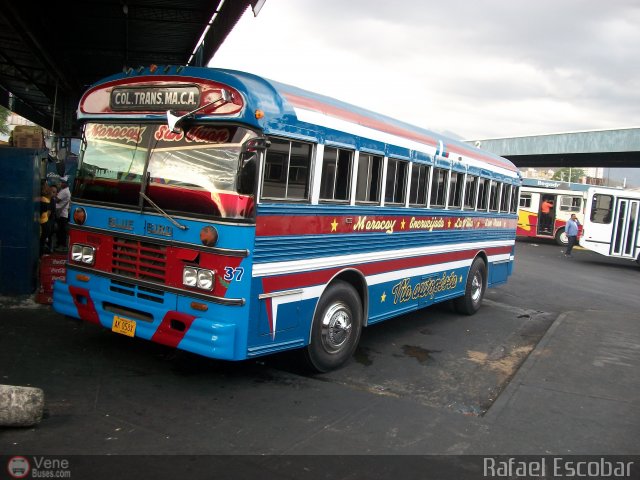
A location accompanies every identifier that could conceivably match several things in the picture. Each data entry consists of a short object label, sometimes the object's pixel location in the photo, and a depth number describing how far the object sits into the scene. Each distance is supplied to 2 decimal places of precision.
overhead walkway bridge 25.85
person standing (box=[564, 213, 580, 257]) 24.03
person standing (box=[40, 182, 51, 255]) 10.28
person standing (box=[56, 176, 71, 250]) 12.85
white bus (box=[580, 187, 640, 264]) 21.66
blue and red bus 4.89
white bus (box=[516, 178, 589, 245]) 29.78
